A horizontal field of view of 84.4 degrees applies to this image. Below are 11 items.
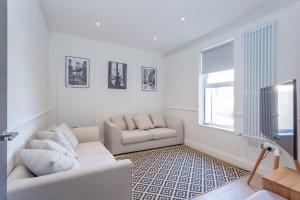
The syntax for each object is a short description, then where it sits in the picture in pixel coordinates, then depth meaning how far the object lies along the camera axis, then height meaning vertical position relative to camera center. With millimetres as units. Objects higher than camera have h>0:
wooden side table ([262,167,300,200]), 1234 -654
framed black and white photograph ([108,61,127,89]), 4141 +638
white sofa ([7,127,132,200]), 1118 -624
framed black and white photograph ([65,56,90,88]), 3684 +648
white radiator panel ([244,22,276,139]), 2404 +471
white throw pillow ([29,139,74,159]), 1621 -451
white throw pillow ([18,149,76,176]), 1308 -497
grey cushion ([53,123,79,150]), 2465 -526
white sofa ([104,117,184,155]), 3381 -821
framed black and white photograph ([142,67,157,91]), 4641 +610
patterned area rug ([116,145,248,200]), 2080 -1139
